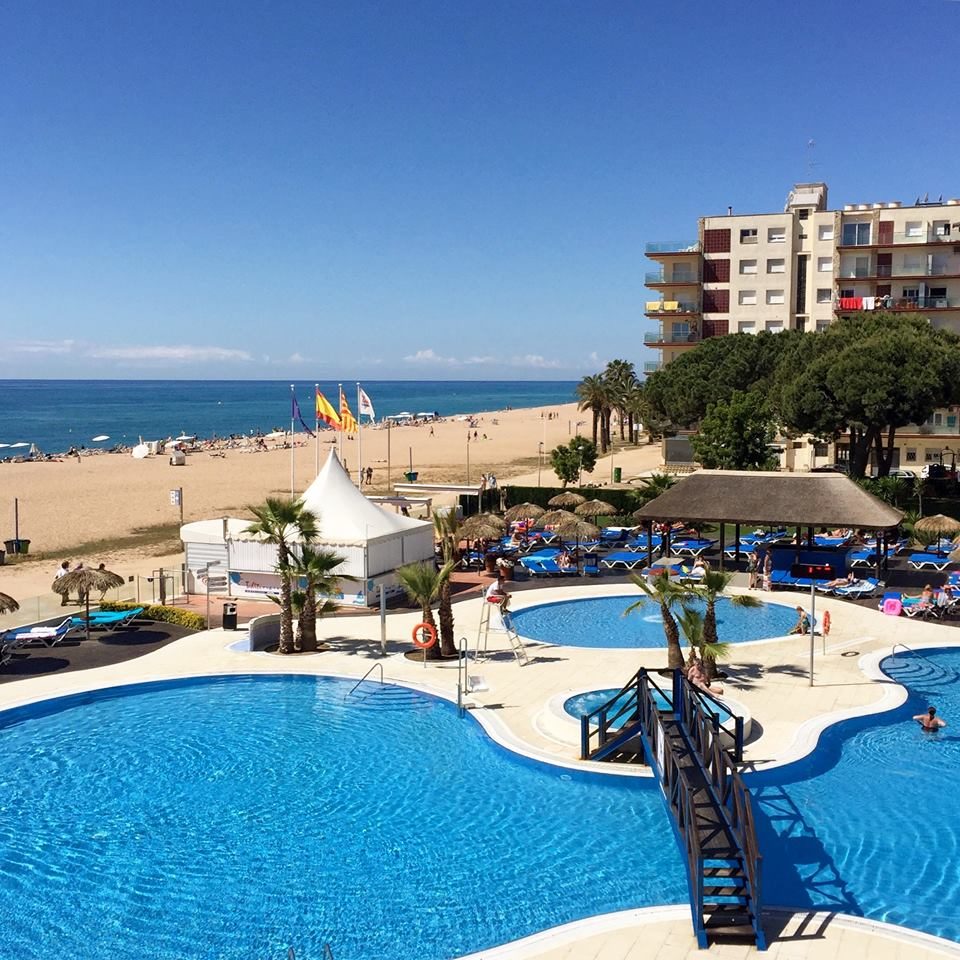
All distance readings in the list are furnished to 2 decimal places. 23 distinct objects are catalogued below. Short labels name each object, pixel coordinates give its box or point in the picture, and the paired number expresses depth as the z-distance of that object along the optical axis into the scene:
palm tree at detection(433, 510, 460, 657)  22.08
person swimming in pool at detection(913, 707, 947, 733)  17.75
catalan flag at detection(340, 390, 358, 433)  35.20
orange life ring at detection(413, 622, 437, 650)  21.58
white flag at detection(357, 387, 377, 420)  36.53
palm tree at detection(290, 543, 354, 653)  22.83
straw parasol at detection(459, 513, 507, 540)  32.78
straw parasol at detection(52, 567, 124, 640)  23.97
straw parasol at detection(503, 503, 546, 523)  38.34
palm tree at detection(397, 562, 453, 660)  21.77
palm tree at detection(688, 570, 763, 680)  19.92
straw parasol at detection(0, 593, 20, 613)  22.86
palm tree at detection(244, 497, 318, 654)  23.00
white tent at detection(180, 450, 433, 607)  28.20
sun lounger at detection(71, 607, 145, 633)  25.28
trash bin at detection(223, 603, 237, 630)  25.55
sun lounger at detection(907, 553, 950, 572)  31.81
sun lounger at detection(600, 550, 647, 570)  33.62
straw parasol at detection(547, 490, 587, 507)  40.44
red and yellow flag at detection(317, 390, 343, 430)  35.72
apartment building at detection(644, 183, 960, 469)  63.69
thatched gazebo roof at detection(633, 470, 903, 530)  29.31
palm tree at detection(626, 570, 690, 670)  19.47
